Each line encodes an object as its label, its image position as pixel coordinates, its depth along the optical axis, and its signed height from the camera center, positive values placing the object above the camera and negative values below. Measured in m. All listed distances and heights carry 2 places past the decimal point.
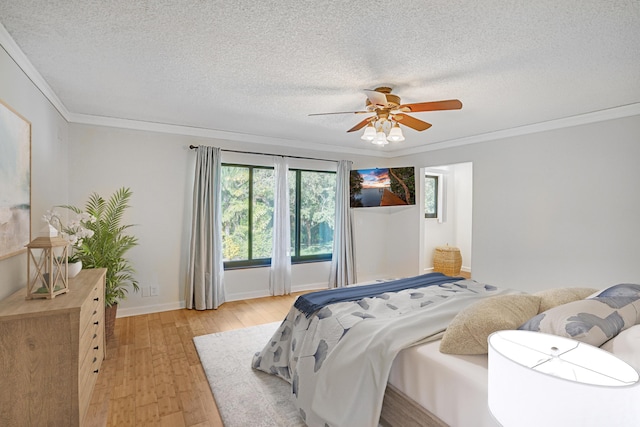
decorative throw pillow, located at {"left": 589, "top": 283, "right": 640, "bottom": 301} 1.62 -0.40
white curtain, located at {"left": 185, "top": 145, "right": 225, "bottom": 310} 4.32 -0.29
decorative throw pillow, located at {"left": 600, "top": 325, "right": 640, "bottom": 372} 1.16 -0.49
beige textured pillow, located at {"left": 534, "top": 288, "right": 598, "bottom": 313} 1.92 -0.49
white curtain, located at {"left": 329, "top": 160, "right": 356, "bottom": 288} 5.53 -0.38
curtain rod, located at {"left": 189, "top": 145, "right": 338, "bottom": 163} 4.37 +0.92
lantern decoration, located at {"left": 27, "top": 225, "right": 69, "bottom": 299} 2.00 -0.35
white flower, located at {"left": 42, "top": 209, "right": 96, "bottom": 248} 2.39 -0.10
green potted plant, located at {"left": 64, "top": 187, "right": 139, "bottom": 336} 3.17 -0.35
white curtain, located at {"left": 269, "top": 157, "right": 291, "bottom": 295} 5.00 -0.27
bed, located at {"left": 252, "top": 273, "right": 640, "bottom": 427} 1.57 -0.77
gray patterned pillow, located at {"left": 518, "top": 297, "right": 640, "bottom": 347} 1.34 -0.44
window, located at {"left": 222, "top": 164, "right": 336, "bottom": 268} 4.83 +0.02
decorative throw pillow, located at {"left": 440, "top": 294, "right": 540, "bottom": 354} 1.62 -0.54
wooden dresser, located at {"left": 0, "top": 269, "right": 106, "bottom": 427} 1.75 -0.81
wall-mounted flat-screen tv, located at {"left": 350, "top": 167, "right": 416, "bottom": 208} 5.61 +0.46
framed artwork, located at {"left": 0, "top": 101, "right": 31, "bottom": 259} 1.95 +0.21
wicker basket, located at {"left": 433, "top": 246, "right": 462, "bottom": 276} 6.45 -0.88
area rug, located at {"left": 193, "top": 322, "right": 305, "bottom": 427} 2.17 -1.31
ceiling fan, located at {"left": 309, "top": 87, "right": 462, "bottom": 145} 2.51 +0.84
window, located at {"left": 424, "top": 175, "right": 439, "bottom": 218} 7.04 +0.42
